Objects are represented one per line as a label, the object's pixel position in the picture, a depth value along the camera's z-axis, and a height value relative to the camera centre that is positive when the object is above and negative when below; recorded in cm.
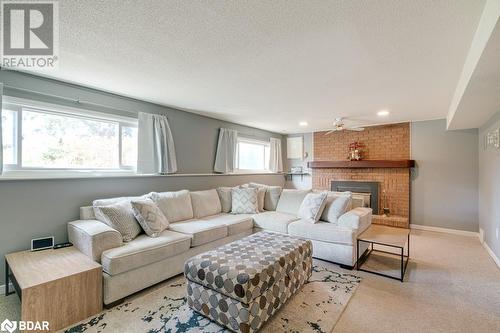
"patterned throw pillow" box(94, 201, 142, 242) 253 -56
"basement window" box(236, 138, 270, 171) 564 +34
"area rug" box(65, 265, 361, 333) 185 -126
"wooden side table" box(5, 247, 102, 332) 172 -92
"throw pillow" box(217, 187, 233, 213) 420 -55
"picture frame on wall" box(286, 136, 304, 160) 675 +59
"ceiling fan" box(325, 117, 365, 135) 480 +93
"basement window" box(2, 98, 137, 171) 250 +37
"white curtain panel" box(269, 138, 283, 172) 646 +32
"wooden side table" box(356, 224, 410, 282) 272 -89
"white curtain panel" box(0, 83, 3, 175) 231 +22
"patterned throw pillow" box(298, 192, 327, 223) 343 -59
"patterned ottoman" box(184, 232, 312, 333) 172 -91
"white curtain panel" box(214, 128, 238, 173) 480 +35
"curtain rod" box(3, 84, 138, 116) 247 +84
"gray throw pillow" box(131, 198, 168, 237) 270 -57
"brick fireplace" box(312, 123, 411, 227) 509 -2
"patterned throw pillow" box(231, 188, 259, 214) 406 -59
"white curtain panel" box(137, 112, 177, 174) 354 +35
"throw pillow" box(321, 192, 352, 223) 336 -57
